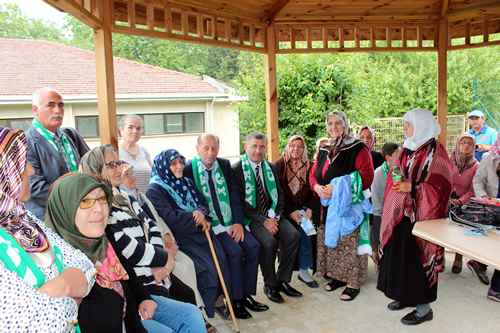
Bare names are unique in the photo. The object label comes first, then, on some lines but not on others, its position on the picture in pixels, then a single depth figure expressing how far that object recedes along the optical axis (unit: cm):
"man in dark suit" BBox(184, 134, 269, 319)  337
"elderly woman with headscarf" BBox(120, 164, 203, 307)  273
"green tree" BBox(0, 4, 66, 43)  2559
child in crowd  425
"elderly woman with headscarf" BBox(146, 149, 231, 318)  306
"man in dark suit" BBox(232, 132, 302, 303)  366
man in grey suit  258
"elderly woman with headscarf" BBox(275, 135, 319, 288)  407
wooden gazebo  387
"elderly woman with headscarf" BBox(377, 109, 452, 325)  304
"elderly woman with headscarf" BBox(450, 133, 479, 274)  416
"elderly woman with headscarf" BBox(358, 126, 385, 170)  466
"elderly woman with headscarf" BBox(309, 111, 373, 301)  373
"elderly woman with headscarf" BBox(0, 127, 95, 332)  115
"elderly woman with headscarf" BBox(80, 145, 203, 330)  231
